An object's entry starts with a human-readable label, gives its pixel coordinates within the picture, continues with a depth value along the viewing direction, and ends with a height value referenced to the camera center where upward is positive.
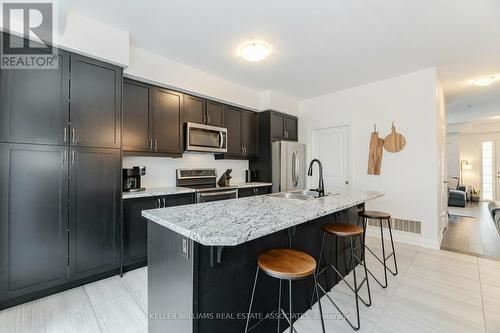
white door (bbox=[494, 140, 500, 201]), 7.40 -0.08
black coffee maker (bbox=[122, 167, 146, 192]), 2.78 -0.15
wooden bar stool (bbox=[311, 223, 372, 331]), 1.83 -0.56
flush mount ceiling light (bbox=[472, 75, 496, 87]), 3.62 +1.45
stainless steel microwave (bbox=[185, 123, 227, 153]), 3.31 +0.46
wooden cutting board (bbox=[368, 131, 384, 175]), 3.81 +0.23
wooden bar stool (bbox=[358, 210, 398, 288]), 2.31 -0.53
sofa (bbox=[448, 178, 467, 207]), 6.54 -0.92
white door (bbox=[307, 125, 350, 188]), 4.33 +0.28
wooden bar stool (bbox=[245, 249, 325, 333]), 1.20 -0.57
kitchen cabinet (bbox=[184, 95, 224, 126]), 3.40 +0.91
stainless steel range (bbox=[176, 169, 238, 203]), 3.23 -0.28
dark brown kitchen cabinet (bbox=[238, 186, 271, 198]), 3.83 -0.43
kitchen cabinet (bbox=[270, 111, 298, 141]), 4.40 +0.86
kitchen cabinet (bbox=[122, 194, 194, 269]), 2.54 -0.73
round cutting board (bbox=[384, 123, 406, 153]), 3.61 +0.42
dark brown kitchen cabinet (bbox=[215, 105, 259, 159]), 4.00 +0.65
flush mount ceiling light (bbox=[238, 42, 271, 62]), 2.69 +1.43
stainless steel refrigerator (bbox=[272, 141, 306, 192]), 4.25 +0.02
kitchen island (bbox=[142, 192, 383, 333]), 1.14 -0.56
